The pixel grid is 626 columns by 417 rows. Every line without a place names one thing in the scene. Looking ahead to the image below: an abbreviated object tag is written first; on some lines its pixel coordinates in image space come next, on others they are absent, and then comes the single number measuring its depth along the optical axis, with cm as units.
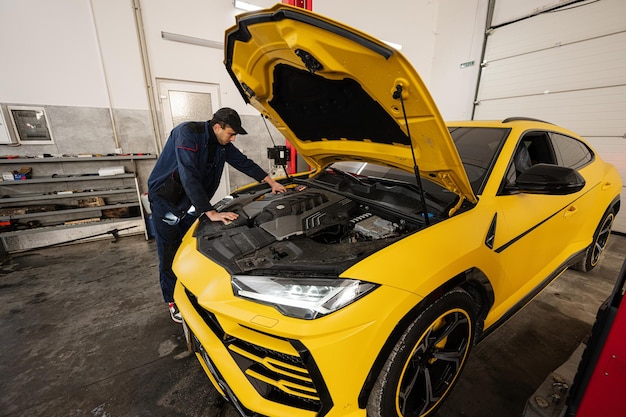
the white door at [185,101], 418
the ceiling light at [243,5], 409
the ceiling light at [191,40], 394
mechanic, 184
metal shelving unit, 339
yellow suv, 89
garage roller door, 404
